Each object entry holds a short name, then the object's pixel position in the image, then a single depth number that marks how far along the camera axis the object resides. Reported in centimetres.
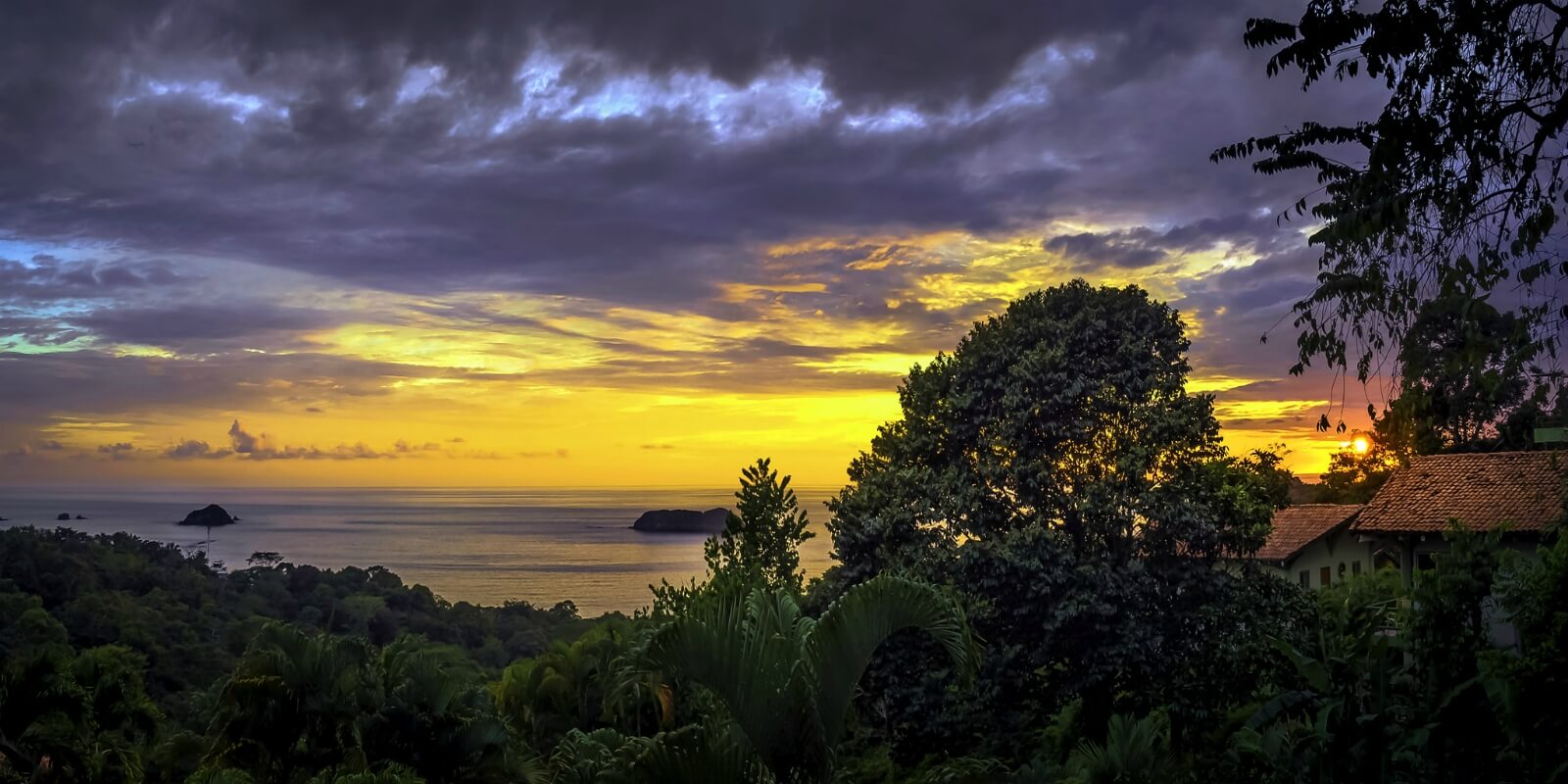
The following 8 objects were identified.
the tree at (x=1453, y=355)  730
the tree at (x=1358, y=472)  3847
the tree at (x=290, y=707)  1245
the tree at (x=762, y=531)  2112
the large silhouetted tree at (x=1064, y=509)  1595
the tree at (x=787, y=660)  581
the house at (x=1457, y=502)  1941
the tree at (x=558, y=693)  2161
